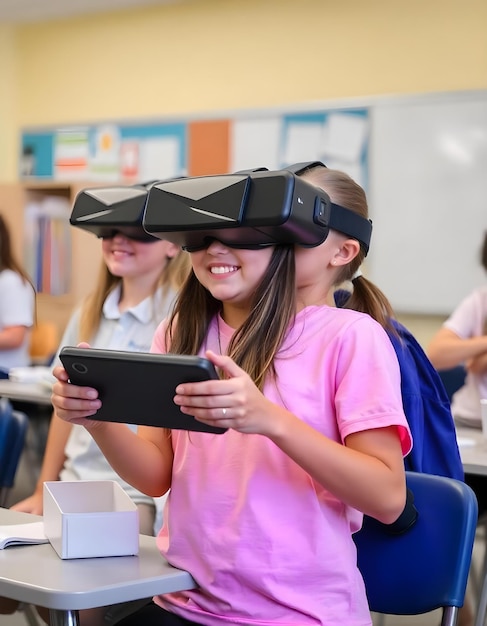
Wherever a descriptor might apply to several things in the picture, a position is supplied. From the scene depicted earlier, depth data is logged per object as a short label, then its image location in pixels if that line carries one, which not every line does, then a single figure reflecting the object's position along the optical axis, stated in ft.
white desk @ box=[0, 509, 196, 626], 3.90
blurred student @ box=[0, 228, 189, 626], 7.91
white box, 4.42
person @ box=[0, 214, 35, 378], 13.75
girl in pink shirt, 4.30
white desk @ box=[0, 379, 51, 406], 10.93
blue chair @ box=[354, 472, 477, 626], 4.91
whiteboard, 16.02
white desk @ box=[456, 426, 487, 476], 7.51
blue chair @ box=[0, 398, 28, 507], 8.09
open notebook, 4.60
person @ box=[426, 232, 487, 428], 10.16
